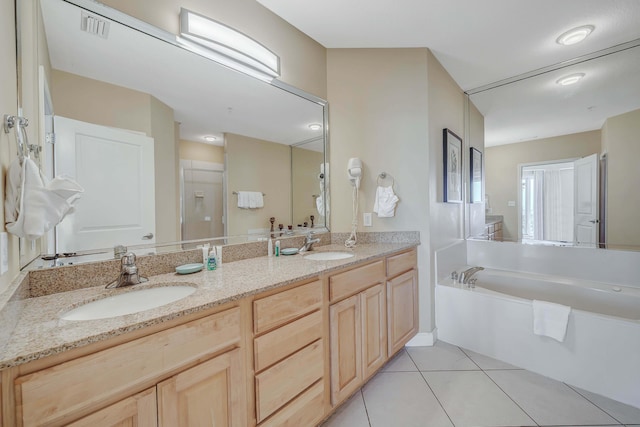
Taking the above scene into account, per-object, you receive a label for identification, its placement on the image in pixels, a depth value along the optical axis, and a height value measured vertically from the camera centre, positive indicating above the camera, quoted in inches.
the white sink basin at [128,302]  36.7 -13.7
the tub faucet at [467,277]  92.9 -23.9
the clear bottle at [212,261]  55.0 -10.0
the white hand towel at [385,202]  86.7 +2.9
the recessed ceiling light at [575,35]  77.6 +52.3
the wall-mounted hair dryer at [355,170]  85.7 +13.3
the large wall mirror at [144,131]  42.5 +16.6
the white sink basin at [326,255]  76.2 -12.7
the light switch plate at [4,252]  28.7 -4.1
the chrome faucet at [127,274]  43.0 -9.9
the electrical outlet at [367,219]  90.0 -2.7
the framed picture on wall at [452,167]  95.6 +16.4
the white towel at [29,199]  31.2 +1.9
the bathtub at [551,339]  63.1 -33.0
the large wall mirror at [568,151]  87.7 +22.0
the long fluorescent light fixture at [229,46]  56.4 +39.1
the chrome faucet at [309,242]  78.0 -9.0
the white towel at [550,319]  69.4 -29.4
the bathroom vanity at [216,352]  25.3 -17.9
